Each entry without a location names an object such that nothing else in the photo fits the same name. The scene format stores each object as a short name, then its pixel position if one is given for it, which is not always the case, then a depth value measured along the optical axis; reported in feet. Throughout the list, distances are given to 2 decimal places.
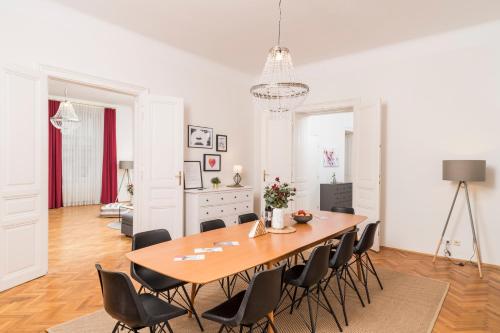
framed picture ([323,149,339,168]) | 26.77
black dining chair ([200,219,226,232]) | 10.54
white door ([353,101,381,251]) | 15.96
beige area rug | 8.53
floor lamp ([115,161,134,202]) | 30.81
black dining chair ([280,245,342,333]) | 7.67
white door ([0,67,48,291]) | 10.67
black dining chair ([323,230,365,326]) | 8.97
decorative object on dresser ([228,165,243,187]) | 19.53
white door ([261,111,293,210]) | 19.93
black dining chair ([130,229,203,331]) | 7.93
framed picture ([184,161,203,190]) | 17.44
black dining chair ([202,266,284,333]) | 5.92
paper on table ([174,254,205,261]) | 7.04
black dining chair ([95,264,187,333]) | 5.74
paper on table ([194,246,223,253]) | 7.70
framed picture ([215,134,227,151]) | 19.40
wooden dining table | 6.29
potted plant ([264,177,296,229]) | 10.03
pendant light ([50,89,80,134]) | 21.03
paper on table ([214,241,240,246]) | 8.30
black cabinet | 24.45
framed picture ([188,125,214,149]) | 17.88
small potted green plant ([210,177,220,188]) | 18.27
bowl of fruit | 11.02
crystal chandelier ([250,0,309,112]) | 10.00
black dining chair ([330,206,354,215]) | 14.01
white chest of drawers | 16.48
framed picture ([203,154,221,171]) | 18.61
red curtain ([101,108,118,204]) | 30.99
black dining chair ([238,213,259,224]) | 11.95
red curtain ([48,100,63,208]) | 27.12
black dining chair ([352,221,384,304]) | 10.50
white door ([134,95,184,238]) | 15.15
